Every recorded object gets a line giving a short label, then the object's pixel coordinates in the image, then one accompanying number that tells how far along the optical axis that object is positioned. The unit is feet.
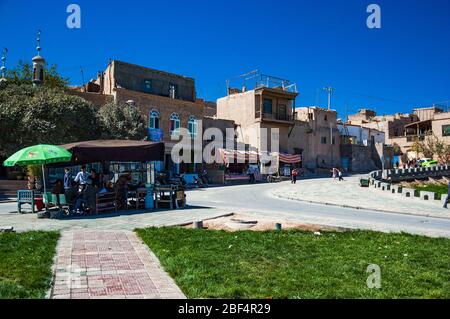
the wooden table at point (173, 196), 52.16
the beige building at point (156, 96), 112.47
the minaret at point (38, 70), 95.78
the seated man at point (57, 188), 45.42
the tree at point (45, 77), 108.75
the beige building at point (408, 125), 202.80
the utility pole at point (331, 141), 185.78
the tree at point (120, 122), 92.92
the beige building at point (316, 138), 172.35
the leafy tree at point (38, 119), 78.64
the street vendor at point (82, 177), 52.49
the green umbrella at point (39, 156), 39.68
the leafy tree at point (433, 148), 189.88
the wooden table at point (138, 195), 50.19
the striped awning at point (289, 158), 153.79
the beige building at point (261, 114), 157.48
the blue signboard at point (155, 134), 113.18
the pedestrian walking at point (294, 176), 119.86
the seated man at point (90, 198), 44.21
